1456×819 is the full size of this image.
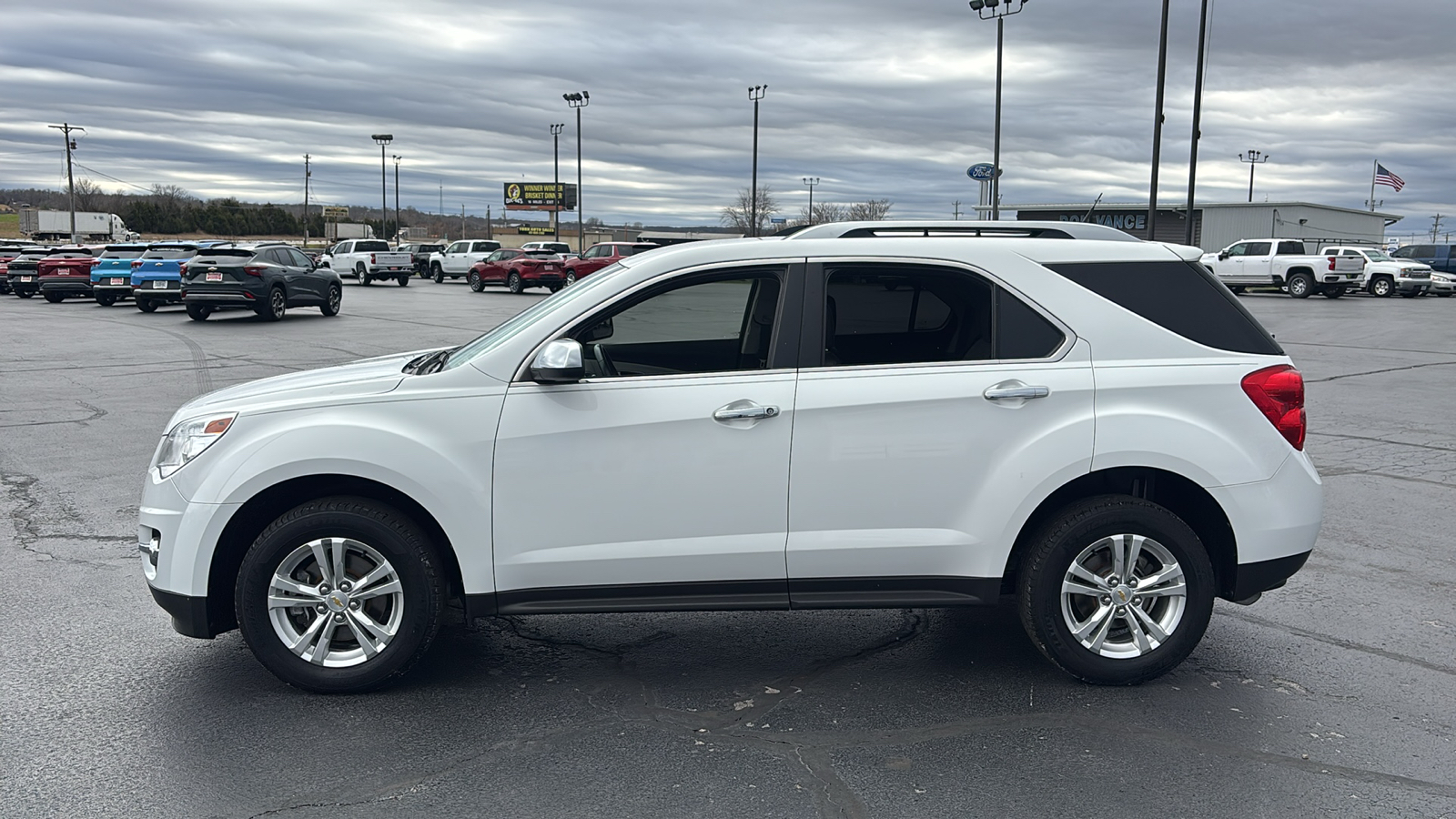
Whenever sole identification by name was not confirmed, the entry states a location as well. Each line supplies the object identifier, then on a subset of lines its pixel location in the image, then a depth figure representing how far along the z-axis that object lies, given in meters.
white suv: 4.28
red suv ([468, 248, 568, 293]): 40.62
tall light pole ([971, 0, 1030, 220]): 37.91
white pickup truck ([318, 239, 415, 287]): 45.84
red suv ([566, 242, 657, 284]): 40.32
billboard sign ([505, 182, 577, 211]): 100.38
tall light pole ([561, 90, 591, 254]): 69.12
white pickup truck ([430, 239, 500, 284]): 50.56
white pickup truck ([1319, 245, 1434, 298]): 40.28
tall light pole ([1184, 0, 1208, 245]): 33.34
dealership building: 67.44
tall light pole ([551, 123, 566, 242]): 75.04
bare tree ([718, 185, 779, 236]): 109.44
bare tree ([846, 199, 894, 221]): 116.30
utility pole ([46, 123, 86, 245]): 92.88
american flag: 56.53
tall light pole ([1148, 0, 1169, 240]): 30.97
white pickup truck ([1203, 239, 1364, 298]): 38.22
